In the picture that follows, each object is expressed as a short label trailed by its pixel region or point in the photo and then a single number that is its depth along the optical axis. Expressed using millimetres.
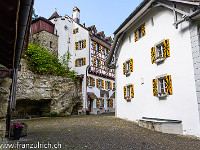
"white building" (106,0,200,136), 7539
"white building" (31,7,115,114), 22297
